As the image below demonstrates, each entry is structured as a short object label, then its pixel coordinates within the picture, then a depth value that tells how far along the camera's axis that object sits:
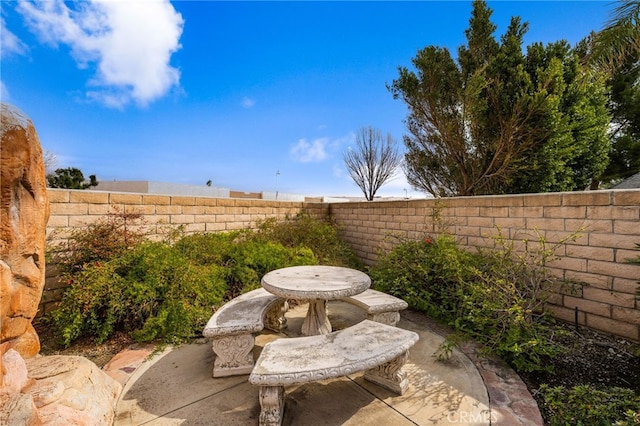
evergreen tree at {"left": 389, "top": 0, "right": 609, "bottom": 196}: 6.69
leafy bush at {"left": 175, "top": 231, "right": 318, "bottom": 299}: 4.14
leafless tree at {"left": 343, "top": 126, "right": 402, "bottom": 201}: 16.19
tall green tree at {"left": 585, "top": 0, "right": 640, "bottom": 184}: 8.57
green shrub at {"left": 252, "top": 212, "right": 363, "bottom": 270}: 5.99
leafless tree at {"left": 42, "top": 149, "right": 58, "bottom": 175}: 11.67
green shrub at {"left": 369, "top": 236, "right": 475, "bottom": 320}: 3.58
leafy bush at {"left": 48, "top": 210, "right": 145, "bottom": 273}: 3.25
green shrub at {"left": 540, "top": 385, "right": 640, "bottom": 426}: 1.71
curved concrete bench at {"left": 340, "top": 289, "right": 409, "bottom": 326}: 2.90
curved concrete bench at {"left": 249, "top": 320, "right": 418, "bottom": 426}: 1.67
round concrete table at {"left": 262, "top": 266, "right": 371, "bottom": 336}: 2.49
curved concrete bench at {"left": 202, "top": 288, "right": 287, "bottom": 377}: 2.37
